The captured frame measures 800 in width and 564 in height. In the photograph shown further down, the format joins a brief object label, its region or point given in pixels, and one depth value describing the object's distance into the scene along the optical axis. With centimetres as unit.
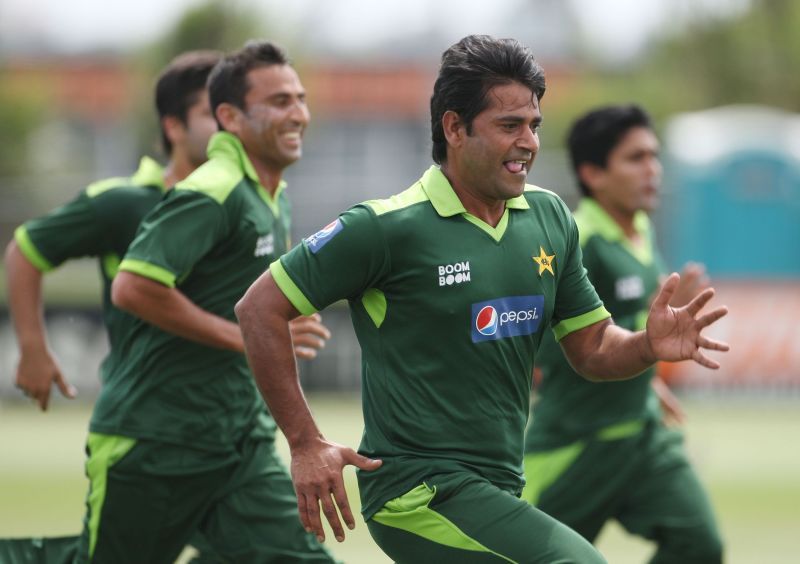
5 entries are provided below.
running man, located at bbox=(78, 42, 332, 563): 1303
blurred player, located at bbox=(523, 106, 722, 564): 1541
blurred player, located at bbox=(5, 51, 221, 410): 1450
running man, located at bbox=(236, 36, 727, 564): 1021
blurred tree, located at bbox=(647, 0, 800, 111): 8762
